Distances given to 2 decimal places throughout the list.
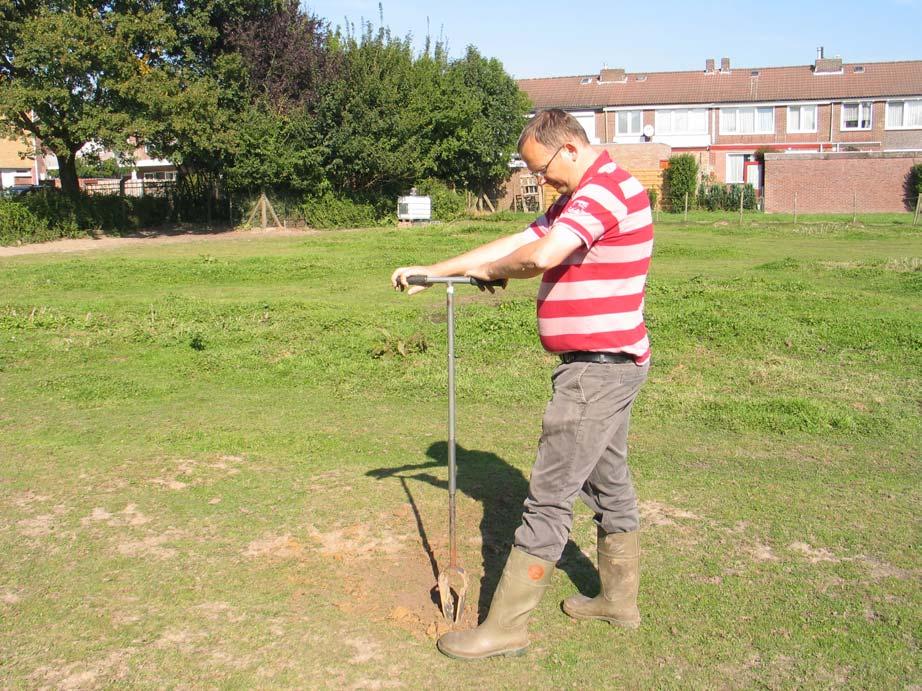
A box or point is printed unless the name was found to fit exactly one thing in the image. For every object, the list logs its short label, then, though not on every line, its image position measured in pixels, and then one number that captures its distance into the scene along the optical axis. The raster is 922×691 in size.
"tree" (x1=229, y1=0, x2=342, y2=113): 32.62
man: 3.76
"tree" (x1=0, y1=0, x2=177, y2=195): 26.88
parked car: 41.23
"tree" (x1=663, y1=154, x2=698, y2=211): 43.66
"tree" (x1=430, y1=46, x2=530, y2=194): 38.22
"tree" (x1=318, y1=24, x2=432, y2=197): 33.50
